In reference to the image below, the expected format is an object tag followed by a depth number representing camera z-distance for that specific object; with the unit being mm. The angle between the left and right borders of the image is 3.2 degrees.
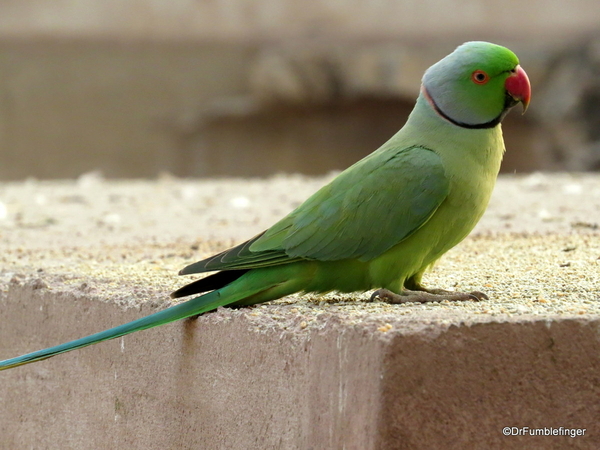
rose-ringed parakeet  6013
